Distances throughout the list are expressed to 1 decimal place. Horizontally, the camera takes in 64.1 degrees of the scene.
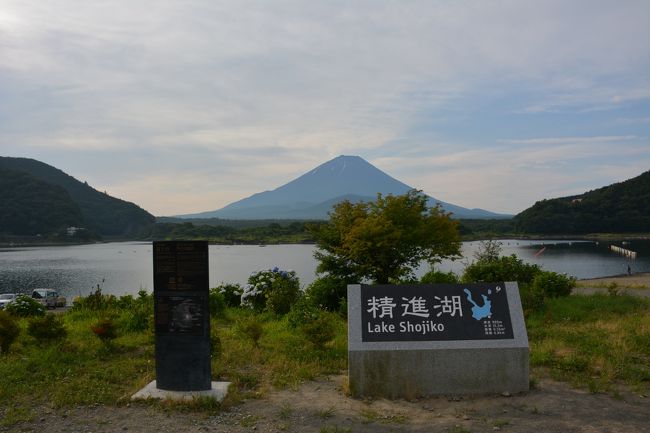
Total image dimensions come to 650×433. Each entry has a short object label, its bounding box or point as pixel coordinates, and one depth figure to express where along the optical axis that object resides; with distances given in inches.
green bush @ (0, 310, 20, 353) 343.3
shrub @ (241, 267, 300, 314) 570.6
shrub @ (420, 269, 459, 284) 582.1
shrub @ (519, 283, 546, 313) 509.7
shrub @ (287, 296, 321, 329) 430.9
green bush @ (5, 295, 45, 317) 507.2
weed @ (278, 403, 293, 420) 236.1
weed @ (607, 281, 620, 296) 608.0
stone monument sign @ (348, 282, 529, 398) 267.3
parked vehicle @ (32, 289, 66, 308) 1128.9
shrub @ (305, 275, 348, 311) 592.4
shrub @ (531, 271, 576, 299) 596.0
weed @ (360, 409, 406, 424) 230.1
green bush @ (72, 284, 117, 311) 593.6
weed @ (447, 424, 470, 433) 214.8
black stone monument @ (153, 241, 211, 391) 273.4
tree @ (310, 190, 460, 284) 632.4
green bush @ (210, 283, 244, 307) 641.0
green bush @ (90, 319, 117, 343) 363.3
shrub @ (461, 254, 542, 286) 618.2
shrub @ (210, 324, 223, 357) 340.5
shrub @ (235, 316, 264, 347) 363.5
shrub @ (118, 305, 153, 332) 453.1
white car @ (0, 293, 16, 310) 1088.8
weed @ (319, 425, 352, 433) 215.0
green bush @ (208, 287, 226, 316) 550.5
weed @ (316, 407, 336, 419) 236.0
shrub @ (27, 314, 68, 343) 355.3
